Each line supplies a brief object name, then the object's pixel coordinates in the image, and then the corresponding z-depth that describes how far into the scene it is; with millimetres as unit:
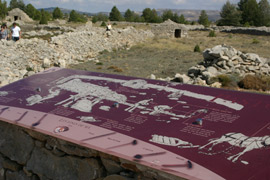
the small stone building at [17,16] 49906
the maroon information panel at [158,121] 2904
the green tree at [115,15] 57069
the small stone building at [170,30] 33312
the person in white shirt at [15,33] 17062
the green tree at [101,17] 63675
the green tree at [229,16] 48844
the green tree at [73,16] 54938
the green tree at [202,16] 60144
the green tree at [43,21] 40444
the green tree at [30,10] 60250
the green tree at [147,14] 59197
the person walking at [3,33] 16988
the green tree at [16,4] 70625
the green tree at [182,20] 54681
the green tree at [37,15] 54678
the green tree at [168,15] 57750
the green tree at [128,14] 64319
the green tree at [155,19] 53172
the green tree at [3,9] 54703
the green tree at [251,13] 49719
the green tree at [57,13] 60500
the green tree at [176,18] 56031
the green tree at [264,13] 49125
